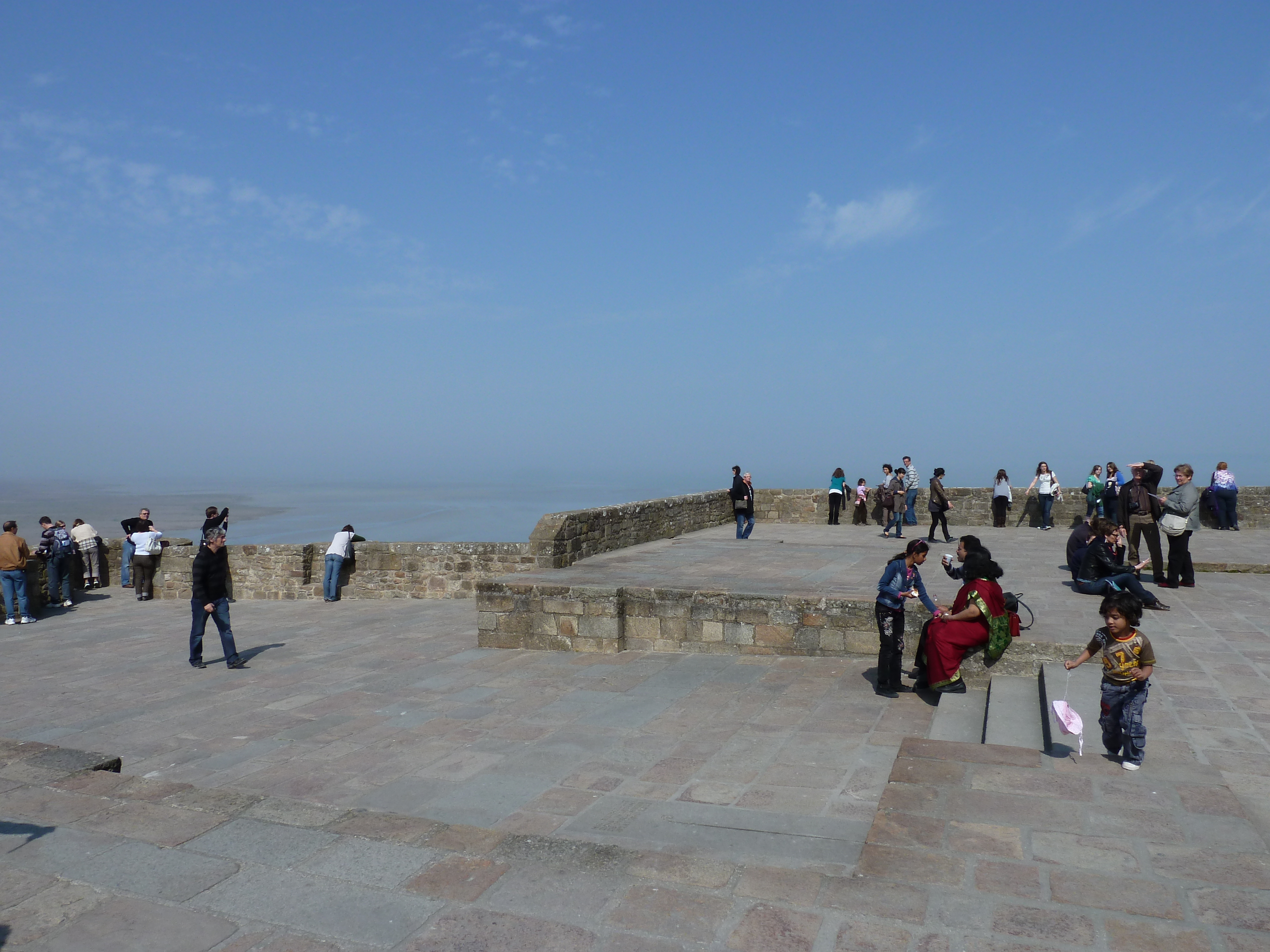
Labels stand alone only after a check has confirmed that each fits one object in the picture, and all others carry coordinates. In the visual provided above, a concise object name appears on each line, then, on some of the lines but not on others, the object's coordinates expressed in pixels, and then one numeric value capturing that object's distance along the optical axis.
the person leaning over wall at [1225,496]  17.50
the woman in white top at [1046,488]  18.64
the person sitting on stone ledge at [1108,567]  8.96
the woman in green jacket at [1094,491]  17.78
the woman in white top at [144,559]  16.17
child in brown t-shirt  4.73
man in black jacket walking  9.38
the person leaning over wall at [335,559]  15.11
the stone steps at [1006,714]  5.89
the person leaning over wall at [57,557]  14.95
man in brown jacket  13.48
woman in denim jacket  7.35
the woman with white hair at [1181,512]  9.87
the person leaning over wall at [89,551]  16.73
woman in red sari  7.19
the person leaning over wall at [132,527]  16.52
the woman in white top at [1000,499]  18.98
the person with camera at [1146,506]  10.67
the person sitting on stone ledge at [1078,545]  10.41
